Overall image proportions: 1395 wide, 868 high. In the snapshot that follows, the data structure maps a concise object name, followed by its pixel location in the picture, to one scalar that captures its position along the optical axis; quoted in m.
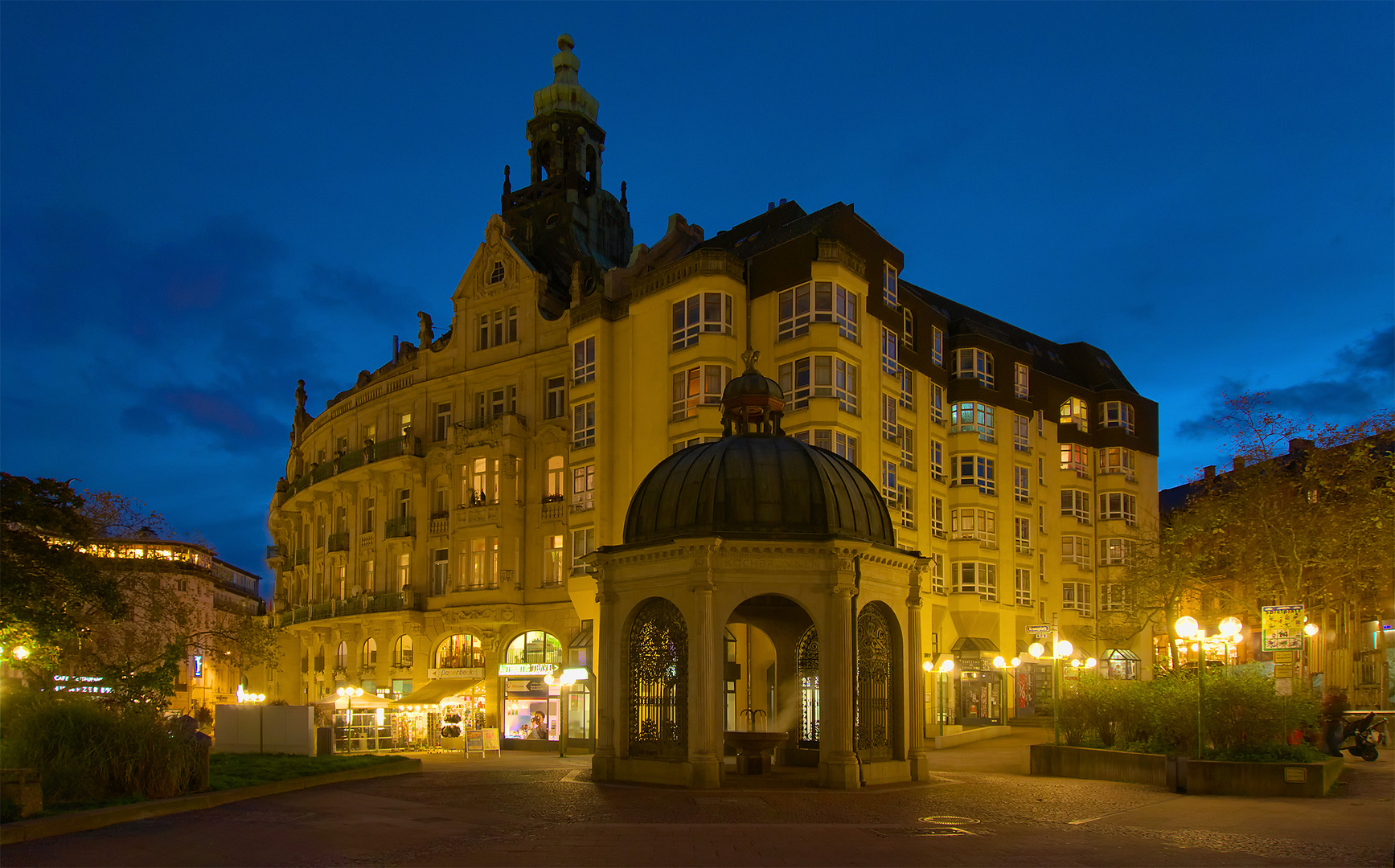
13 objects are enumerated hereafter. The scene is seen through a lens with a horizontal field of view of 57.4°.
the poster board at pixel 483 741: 42.34
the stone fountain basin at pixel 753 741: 27.42
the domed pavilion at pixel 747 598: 25.25
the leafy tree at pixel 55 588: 23.50
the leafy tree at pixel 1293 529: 40.09
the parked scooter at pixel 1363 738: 30.69
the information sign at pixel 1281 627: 26.86
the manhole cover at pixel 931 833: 18.27
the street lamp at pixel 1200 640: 24.08
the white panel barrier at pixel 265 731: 33.81
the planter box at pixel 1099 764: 25.45
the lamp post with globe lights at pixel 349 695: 41.50
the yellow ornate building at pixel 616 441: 46.69
